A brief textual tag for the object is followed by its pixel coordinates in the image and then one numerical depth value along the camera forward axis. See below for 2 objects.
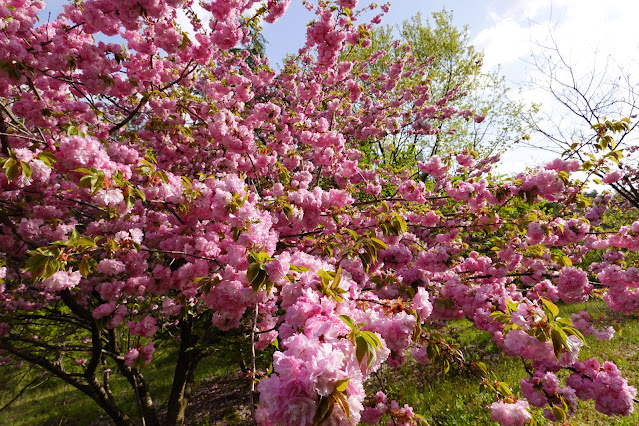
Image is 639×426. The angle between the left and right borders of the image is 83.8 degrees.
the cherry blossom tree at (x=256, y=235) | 0.42
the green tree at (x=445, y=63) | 9.72
